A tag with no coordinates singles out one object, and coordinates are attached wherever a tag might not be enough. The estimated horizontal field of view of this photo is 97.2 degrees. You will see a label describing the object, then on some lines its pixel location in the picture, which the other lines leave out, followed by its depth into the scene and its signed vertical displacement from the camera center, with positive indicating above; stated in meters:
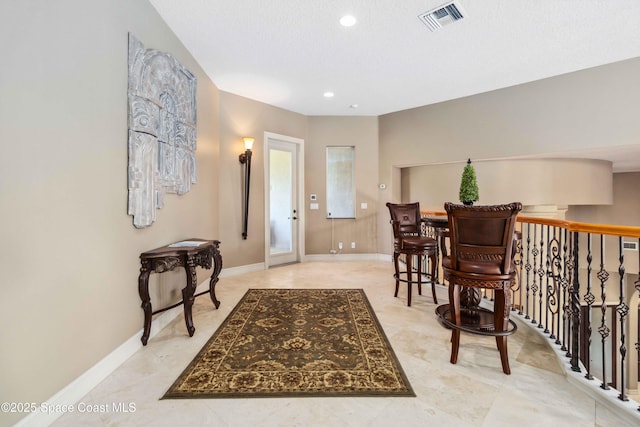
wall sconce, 4.59 +0.66
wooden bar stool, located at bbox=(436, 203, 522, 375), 1.95 -0.35
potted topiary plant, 2.87 +0.22
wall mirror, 5.80 +0.60
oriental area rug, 1.79 -1.11
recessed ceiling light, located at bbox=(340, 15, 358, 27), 2.71 +1.87
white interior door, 5.16 +0.21
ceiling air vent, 2.58 +1.87
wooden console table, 2.30 -0.44
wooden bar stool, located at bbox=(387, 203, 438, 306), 3.20 -0.34
